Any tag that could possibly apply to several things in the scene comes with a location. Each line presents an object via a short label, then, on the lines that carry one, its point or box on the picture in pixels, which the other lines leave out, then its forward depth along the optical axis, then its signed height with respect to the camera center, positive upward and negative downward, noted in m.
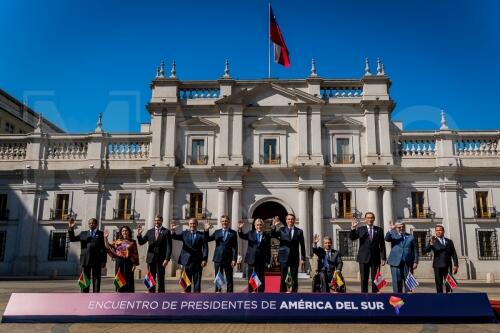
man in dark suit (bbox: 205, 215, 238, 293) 12.67 -0.59
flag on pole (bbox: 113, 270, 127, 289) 11.69 -1.36
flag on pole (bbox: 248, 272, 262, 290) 11.80 -1.37
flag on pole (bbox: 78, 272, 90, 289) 11.94 -1.41
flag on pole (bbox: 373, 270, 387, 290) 12.22 -1.37
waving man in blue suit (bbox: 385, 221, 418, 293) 12.24 -0.74
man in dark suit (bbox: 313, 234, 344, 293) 14.12 -1.05
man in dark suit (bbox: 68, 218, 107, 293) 12.33 -0.65
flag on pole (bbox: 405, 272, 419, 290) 11.73 -1.35
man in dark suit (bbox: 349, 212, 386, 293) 12.21 -0.54
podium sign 9.15 -1.59
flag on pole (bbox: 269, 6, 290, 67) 32.69 +12.74
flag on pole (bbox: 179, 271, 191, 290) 12.05 -1.39
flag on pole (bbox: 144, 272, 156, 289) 12.36 -1.43
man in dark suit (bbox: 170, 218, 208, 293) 12.47 -0.72
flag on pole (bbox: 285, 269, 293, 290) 12.30 -1.40
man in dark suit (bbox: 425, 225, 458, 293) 12.39 -0.69
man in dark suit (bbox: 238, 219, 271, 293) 12.34 -0.57
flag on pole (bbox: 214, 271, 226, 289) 12.37 -1.39
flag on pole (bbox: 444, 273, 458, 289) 12.13 -1.35
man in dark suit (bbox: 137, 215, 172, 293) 12.97 -0.57
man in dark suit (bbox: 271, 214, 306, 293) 12.22 -0.50
